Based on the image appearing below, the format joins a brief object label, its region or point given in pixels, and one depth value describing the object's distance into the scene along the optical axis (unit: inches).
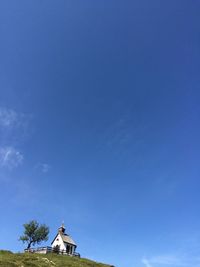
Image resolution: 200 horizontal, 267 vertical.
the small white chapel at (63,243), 2385.9
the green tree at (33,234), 2603.8
